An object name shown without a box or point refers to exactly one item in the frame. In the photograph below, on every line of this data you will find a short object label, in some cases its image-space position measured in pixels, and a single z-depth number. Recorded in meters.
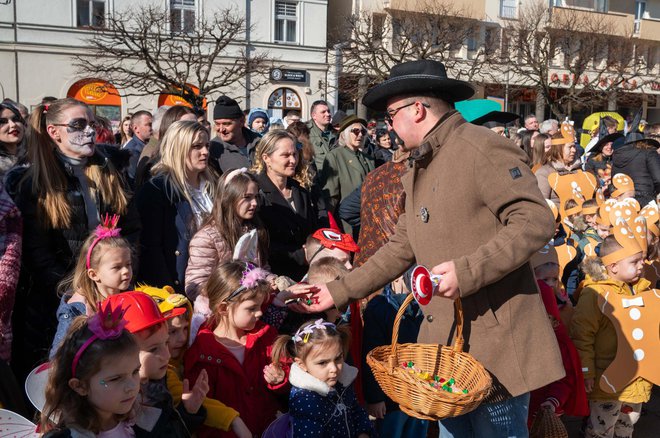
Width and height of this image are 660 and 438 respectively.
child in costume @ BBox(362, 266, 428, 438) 4.00
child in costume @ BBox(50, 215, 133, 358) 3.60
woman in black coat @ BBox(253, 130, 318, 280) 5.07
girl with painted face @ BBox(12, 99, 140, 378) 3.90
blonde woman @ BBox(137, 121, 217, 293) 4.50
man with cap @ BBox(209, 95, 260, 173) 6.47
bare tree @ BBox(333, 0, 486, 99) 27.70
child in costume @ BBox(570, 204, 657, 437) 4.41
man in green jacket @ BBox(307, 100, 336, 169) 8.50
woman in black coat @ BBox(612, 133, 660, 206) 8.59
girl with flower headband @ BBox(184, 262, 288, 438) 3.58
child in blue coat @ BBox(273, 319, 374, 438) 3.45
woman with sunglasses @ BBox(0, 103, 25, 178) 5.23
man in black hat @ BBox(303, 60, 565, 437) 2.59
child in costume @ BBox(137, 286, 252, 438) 3.32
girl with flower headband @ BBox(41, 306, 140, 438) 2.58
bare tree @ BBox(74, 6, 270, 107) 22.69
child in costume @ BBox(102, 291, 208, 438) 2.92
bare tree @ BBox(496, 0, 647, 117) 31.61
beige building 31.30
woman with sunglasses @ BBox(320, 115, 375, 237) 7.50
